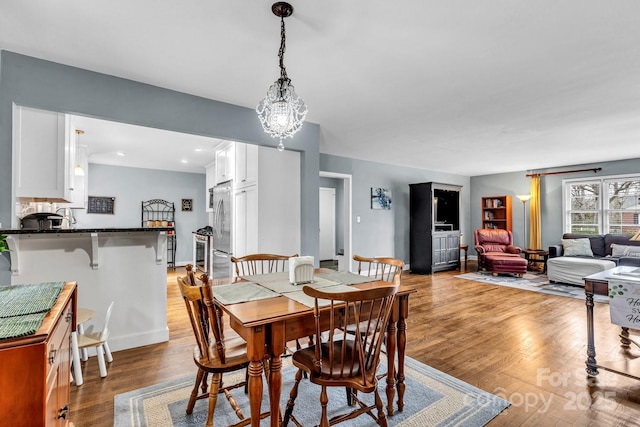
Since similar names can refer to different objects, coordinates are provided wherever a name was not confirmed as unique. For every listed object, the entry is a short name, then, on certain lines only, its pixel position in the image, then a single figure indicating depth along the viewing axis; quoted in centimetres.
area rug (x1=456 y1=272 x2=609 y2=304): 472
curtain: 722
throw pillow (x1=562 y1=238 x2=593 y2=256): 581
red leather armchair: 657
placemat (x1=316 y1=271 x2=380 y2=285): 212
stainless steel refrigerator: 470
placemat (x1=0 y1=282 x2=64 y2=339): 89
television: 703
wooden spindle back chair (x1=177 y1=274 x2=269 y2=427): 148
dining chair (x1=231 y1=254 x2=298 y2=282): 252
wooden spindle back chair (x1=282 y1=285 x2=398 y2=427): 139
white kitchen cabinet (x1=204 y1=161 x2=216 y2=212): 638
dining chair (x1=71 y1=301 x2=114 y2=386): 207
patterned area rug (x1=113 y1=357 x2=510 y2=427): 179
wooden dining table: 138
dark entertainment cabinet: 651
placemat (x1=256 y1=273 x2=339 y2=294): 189
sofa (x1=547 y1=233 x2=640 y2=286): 499
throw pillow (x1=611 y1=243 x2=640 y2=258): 522
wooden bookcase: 759
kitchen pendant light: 424
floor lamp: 748
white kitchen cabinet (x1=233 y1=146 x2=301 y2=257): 380
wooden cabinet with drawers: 83
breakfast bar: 245
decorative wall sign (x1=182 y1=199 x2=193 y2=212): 773
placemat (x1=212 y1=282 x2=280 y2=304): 167
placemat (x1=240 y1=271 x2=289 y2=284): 213
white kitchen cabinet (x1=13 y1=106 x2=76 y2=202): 235
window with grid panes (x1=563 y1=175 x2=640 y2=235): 612
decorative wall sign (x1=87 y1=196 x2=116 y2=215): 672
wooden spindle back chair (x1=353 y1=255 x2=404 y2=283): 220
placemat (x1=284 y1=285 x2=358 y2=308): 160
